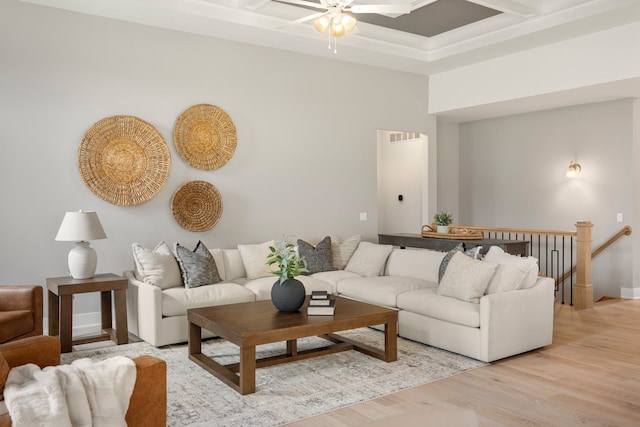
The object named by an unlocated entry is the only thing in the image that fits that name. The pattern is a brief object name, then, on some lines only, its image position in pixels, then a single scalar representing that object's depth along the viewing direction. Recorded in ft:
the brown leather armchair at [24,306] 12.60
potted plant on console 21.49
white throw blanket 6.55
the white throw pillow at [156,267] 16.03
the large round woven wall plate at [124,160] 17.07
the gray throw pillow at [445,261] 16.16
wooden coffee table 11.59
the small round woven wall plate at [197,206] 18.72
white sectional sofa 13.82
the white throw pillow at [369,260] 19.49
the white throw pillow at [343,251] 20.71
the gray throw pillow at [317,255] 19.84
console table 19.56
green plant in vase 13.43
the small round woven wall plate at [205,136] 18.85
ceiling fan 13.32
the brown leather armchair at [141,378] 7.68
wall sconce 24.52
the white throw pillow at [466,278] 14.47
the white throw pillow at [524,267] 14.59
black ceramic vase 13.42
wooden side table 14.51
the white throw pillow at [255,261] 18.43
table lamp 14.98
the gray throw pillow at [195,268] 16.47
